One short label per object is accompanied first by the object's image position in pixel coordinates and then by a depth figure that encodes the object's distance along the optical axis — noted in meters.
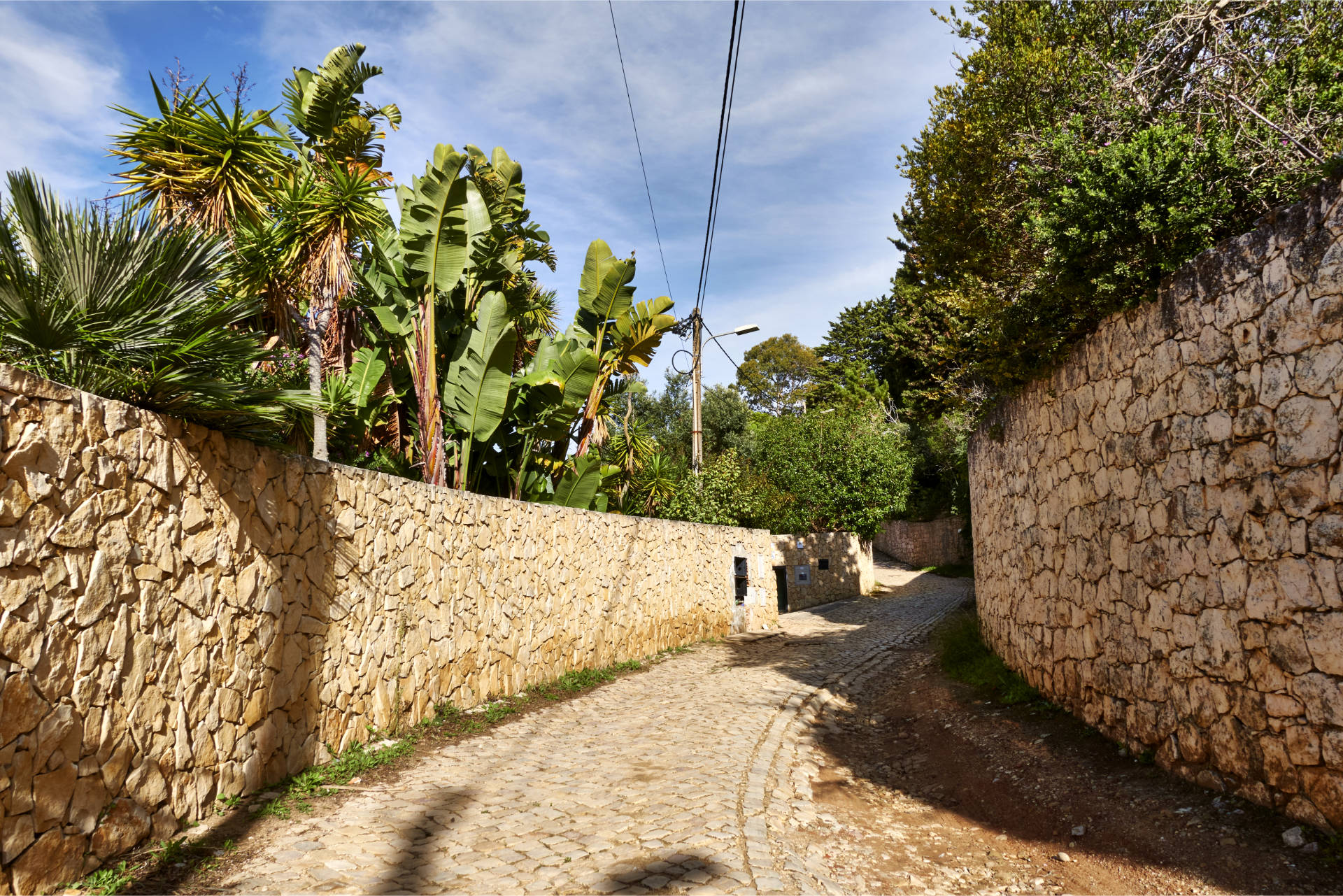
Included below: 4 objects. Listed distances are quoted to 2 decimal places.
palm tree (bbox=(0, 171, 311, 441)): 4.12
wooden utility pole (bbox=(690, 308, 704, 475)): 21.05
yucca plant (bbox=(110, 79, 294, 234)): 7.27
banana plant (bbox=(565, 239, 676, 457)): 13.57
